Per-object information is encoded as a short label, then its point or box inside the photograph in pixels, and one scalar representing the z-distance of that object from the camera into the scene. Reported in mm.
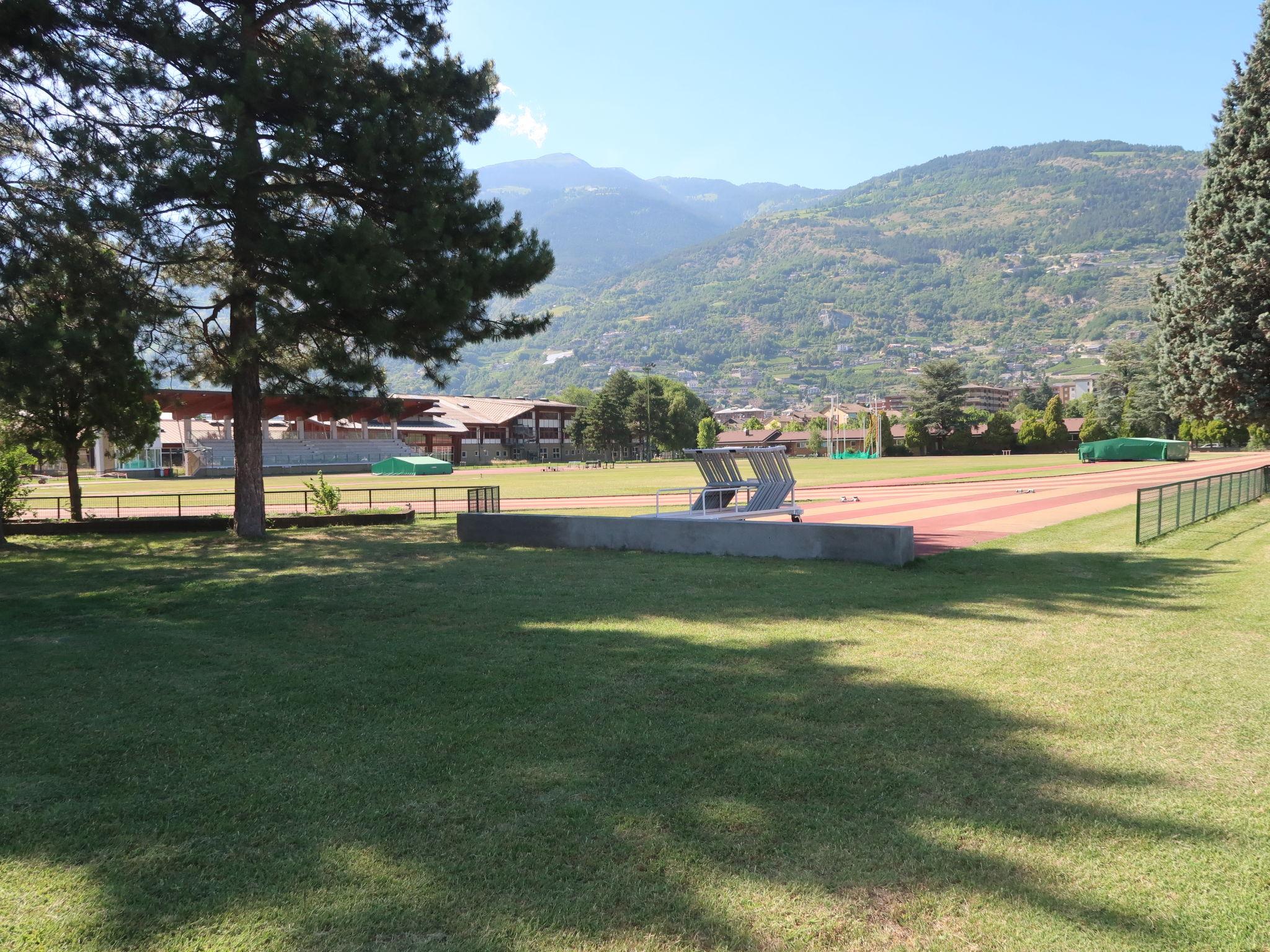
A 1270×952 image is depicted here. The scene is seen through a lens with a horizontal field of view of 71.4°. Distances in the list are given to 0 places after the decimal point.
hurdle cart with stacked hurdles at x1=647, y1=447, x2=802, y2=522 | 15977
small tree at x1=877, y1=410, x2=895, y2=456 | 108625
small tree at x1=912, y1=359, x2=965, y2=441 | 98875
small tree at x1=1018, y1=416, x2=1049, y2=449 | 92750
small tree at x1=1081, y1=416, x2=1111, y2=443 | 87750
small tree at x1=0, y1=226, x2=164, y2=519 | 11883
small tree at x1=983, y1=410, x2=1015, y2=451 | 92812
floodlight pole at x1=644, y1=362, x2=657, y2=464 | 111750
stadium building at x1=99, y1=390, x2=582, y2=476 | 74062
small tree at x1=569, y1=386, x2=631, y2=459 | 105750
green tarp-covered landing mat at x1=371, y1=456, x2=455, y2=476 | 73875
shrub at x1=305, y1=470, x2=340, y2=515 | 22703
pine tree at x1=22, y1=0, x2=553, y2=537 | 13141
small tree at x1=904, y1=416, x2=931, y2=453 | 101500
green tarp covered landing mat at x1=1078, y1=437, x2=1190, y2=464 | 65312
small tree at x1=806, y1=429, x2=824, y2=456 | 158625
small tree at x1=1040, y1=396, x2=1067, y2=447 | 93188
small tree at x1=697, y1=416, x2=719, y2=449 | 131000
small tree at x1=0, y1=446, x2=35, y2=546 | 19250
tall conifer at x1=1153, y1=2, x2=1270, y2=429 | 23812
